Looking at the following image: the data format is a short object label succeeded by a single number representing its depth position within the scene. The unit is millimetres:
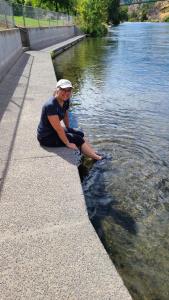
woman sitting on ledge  3088
